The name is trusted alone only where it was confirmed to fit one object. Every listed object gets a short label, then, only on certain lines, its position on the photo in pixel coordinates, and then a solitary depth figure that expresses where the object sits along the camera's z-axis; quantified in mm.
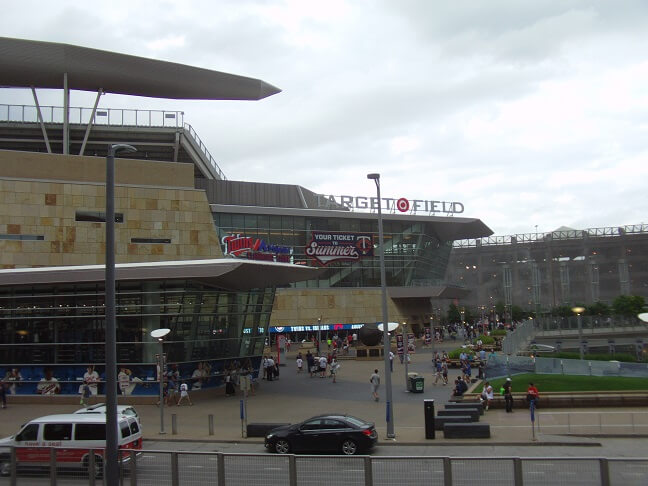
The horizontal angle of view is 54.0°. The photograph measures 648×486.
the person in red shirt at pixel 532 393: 25641
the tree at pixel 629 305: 72375
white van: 18078
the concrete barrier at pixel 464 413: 24156
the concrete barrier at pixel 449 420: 23234
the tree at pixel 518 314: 95500
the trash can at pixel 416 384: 32969
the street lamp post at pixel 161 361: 24781
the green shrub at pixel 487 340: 55125
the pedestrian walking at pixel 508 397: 27217
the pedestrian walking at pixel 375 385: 30688
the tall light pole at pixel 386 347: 22625
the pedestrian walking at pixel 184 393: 31016
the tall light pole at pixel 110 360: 12141
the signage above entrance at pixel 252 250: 43406
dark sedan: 20312
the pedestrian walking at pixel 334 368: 38531
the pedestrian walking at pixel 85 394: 31062
